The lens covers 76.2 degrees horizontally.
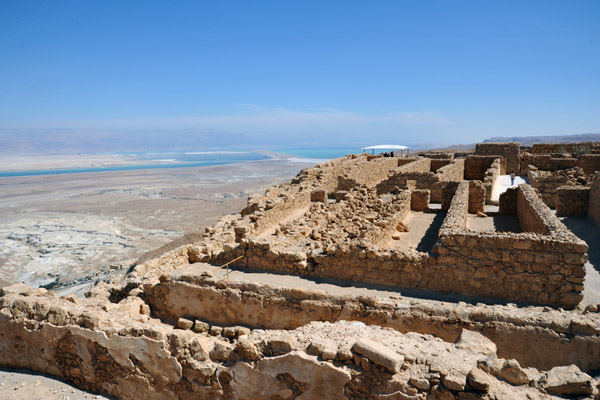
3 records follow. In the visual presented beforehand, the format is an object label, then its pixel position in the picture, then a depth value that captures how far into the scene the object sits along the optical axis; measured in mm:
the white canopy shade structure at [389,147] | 34688
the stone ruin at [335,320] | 3973
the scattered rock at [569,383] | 3383
